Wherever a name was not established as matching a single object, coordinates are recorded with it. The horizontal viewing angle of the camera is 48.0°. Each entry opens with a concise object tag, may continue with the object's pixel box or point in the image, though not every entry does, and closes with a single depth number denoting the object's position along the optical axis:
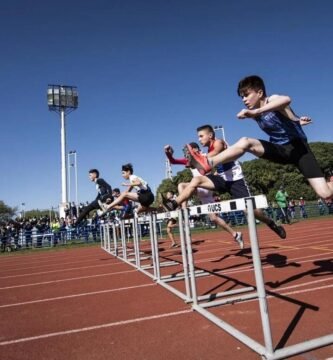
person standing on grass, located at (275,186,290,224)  17.81
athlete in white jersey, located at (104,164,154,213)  7.38
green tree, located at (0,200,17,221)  89.97
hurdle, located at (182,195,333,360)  2.30
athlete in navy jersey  3.79
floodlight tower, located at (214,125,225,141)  37.03
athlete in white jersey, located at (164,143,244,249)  5.80
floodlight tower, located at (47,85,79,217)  39.81
